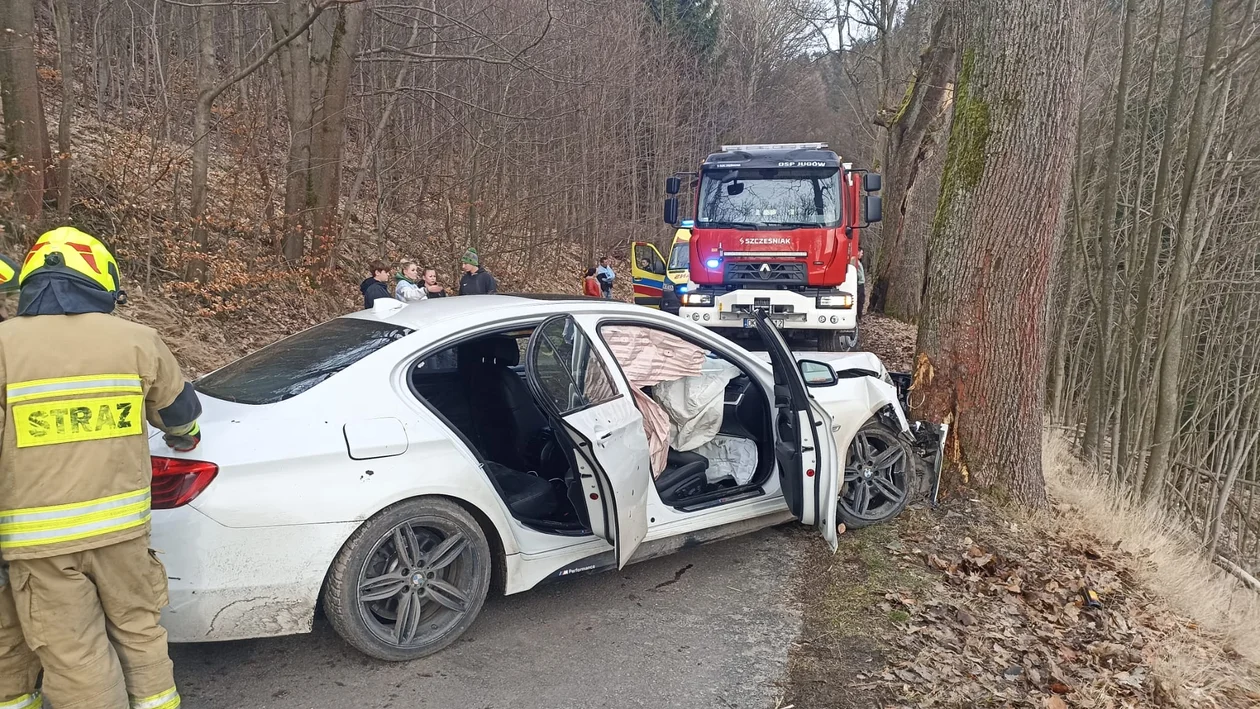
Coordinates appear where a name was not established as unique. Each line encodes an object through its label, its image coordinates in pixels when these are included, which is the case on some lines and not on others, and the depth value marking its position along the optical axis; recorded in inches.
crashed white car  115.1
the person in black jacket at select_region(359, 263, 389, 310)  330.3
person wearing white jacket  329.8
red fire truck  394.3
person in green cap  411.8
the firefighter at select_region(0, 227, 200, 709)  92.4
